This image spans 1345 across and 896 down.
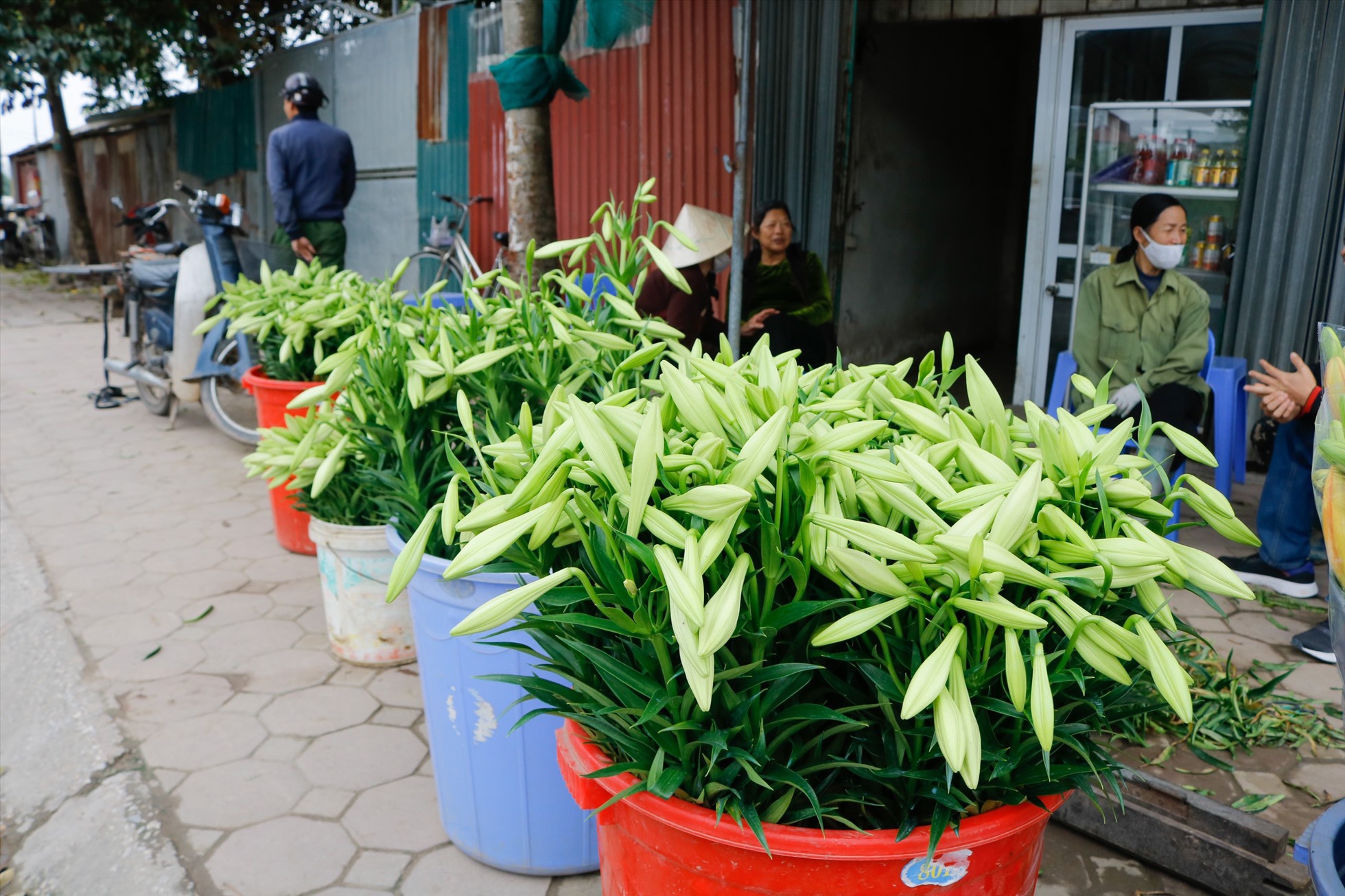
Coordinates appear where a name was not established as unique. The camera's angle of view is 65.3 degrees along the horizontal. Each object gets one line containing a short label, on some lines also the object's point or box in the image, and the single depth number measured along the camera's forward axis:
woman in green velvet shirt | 4.72
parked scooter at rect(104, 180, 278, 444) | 5.52
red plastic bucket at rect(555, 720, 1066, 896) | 1.23
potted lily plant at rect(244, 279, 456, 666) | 2.37
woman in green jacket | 3.78
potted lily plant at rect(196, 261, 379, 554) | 3.55
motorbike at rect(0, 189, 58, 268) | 17.02
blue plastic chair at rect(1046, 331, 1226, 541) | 4.05
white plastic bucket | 3.00
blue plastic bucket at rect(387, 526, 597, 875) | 2.06
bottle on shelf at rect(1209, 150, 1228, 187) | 4.81
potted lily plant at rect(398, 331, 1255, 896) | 1.12
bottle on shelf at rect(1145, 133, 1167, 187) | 5.04
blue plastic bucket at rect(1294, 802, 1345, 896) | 1.13
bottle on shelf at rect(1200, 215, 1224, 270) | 4.85
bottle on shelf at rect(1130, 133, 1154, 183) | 5.08
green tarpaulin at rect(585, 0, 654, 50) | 5.66
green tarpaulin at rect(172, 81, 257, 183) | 12.29
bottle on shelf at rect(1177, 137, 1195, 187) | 4.94
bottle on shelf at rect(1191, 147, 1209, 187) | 4.88
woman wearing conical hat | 4.21
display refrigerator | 4.80
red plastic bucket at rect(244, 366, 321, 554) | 4.02
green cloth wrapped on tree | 4.31
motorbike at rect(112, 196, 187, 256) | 6.62
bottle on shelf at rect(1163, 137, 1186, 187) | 4.97
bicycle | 7.66
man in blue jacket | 5.60
